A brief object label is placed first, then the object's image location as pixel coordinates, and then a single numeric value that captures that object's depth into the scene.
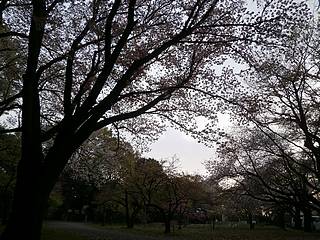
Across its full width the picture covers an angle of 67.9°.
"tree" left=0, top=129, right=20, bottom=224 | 13.92
